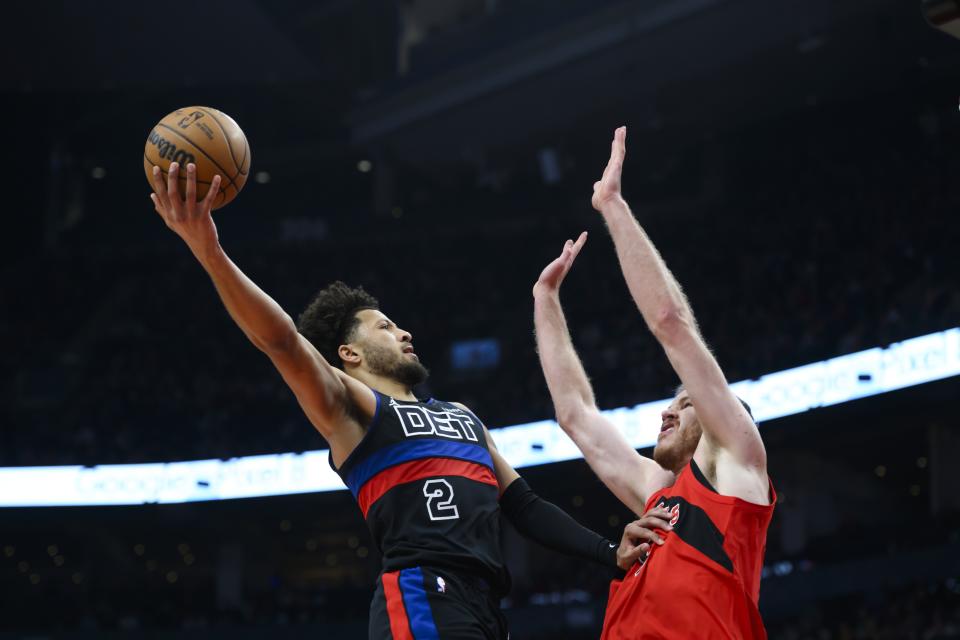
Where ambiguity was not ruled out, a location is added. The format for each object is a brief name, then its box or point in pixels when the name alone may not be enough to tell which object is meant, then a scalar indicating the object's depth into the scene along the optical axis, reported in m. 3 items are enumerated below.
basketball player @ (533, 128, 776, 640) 3.54
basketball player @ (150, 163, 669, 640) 3.46
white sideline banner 15.88
